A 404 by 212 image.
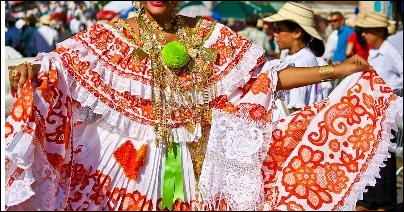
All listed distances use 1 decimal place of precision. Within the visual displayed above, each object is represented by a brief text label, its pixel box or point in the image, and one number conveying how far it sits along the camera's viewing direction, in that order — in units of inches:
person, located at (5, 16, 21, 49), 521.0
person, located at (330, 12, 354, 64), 449.4
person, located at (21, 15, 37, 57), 527.0
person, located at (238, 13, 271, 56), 576.2
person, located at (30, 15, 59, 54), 539.2
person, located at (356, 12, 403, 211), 253.9
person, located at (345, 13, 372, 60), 372.8
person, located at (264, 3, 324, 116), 212.1
